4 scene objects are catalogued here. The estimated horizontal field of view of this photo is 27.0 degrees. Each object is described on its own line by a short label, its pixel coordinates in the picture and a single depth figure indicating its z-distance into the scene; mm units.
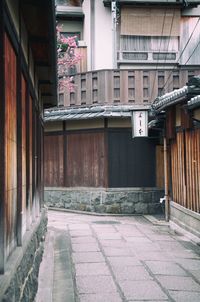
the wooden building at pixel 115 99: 17625
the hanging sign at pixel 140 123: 15477
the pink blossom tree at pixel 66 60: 14936
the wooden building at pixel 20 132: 4035
